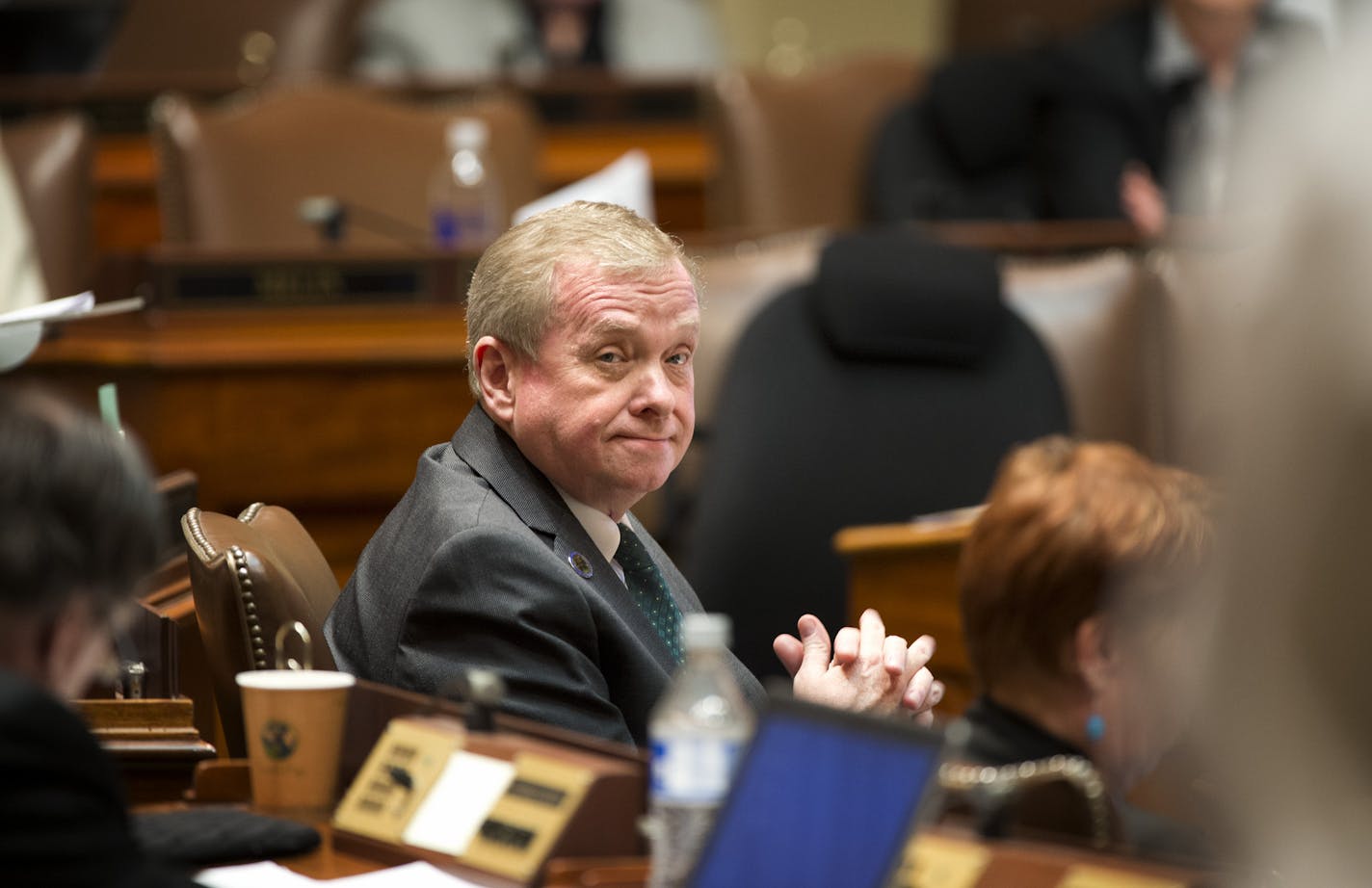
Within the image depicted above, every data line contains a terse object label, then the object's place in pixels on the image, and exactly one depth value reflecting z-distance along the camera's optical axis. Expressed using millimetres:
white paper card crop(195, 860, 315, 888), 4644
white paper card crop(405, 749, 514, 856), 4665
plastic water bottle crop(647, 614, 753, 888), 4567
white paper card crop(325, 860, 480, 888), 4644
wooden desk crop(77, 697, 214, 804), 4854
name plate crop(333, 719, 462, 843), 4701
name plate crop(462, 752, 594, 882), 4620
